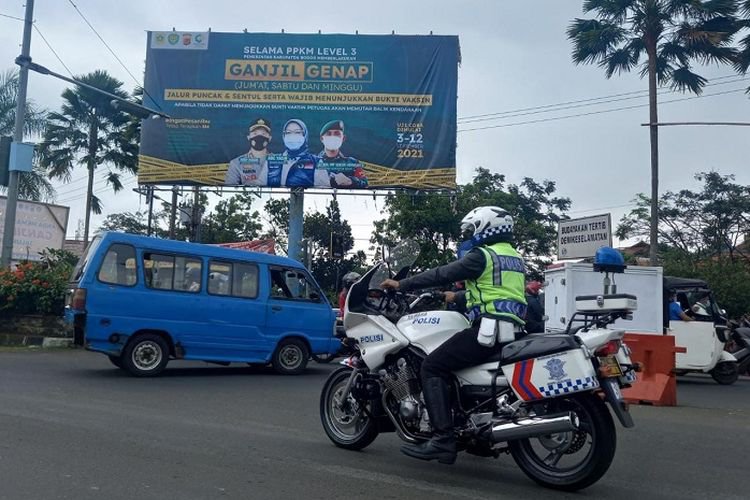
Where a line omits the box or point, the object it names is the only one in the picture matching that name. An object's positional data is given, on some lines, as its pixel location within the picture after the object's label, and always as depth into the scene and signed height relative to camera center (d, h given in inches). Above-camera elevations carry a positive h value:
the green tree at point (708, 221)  1465.3 +201.5
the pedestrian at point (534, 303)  481.4 +11.8
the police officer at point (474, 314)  212.5 +1.9
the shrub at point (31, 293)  641.6 +8.5
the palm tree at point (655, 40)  864.9 +312.0
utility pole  695.7 +104.3
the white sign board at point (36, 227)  1068.5 +102.6
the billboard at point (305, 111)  875.4 +222.2
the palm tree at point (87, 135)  1135.0 +242.6
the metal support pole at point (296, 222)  911.7 +105.6
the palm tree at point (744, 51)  862.5 +299.1
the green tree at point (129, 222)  1883.6 +204.2
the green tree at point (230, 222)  1595.7 +176.1
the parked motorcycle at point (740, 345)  579.2 -11.5
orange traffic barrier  401.4 -21.6
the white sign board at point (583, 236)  468.8 +52.9
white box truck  455.8 +20.1
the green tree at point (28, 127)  1106.7 +246.7
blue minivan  442.6 +2.0
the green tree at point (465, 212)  1202.0 +157.6
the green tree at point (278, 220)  1658.5 +193.1
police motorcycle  199.2 -17.0
